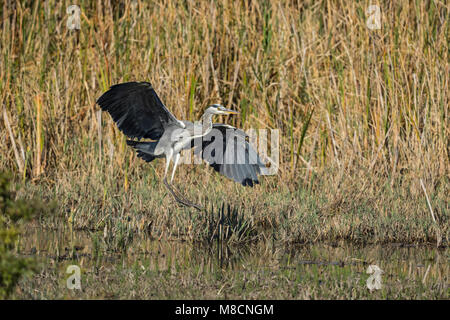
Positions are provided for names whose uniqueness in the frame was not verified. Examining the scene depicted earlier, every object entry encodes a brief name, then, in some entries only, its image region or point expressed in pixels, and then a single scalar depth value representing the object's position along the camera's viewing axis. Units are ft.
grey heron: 34.37
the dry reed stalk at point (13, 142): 39.14
